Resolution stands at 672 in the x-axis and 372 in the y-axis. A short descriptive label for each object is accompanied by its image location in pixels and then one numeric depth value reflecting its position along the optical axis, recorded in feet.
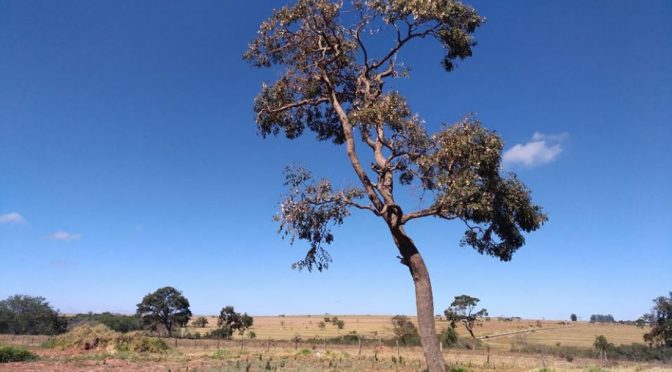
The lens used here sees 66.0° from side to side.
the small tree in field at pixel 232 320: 265.75
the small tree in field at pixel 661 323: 175.42
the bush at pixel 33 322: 229.45
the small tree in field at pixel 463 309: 254.88
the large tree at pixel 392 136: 47.21
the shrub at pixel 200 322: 326.67
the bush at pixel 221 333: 228.63
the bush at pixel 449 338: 177.47
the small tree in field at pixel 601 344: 177.42
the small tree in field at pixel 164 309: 249.55
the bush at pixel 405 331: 182.60
